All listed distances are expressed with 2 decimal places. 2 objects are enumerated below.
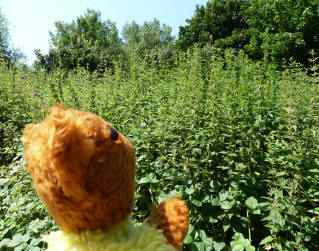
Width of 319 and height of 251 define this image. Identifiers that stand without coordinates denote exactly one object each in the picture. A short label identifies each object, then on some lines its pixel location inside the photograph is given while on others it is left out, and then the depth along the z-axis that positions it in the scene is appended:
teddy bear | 0.20
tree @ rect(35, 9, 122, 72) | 25.03
